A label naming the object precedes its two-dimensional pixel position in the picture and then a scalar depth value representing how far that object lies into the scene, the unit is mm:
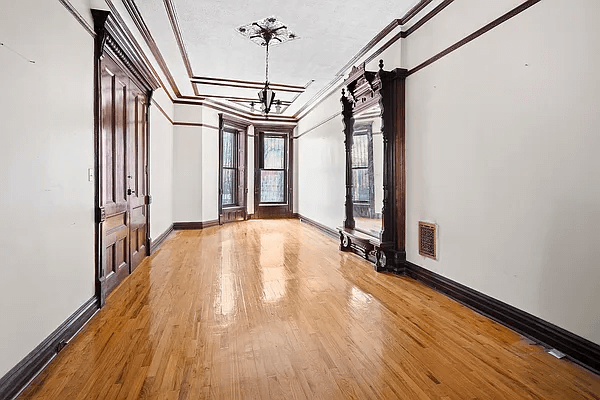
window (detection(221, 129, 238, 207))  9156
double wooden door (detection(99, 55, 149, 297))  3352
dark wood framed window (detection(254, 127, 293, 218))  10125
